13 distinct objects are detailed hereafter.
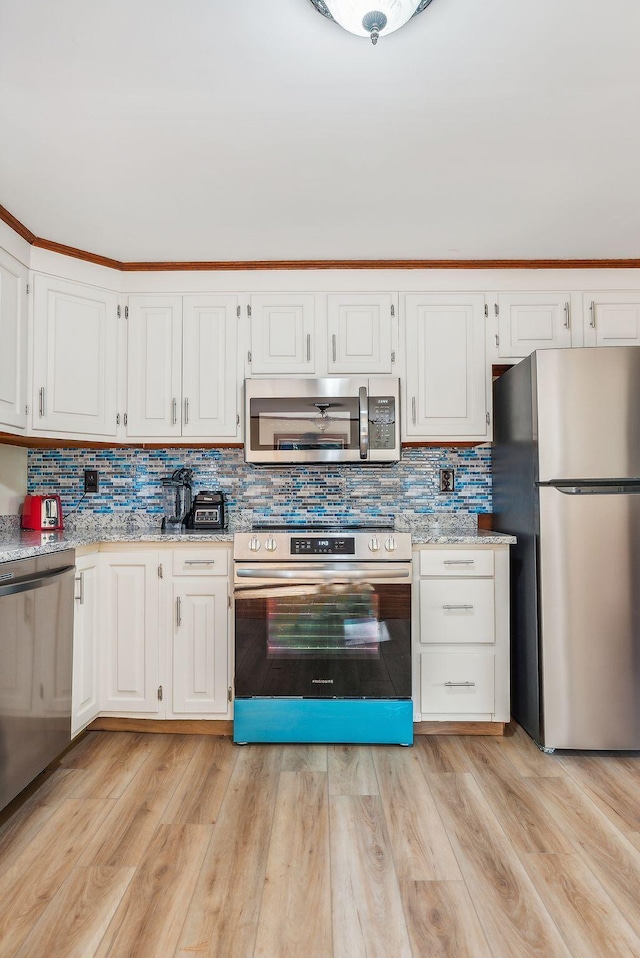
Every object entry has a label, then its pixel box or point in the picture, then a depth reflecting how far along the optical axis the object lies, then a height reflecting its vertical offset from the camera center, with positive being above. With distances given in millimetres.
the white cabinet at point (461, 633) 2625 -671
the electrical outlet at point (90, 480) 3211 +60
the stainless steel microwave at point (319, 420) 2896 +367
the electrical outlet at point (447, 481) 3215 +57
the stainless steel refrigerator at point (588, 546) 2410 -238
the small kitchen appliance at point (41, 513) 2969 -121
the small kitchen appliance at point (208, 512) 3045 -116
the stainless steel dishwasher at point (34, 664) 1906 -646
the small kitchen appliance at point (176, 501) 3059 -57
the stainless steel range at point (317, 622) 2547 -598
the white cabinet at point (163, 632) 2629 -664
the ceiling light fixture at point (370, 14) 1329 +1151
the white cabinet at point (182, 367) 2980 +661
